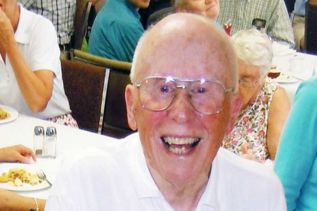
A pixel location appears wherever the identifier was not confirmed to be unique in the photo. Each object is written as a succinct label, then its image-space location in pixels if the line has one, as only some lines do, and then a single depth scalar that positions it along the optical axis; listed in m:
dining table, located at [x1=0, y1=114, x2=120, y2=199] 2.40
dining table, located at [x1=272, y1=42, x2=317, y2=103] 3.72
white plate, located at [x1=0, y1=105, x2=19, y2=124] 2.82
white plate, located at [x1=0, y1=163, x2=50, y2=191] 2.16
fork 2.24
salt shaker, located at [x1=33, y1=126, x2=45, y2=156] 2.48
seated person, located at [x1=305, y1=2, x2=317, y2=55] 4.98
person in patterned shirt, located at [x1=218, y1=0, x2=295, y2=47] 4.78
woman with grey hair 2.79
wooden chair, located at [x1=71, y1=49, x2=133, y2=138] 3.07
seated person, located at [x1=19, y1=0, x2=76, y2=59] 5.09
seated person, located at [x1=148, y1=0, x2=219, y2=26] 3.87
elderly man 1.38
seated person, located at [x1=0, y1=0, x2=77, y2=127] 2.98
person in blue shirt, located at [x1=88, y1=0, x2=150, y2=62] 3.87
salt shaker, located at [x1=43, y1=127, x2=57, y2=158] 2.45
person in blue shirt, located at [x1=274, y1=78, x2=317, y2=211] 1.96
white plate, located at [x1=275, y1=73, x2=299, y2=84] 3.73
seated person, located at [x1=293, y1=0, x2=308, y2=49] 6.12
